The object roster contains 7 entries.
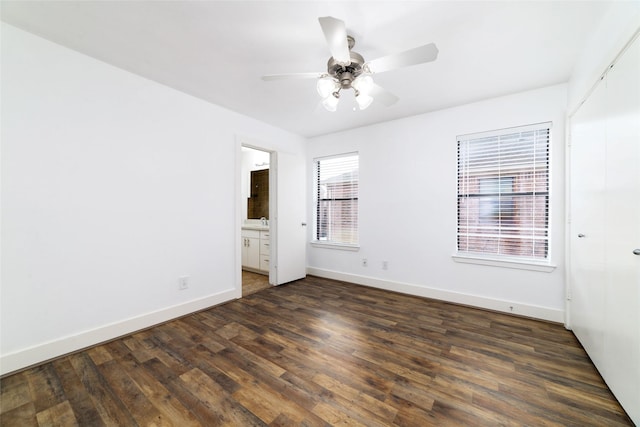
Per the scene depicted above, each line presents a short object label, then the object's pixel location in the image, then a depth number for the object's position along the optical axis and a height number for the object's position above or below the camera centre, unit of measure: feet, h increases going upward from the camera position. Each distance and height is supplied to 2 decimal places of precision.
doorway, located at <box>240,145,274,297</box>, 14.83 -0.37
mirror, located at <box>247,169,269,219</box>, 18.06 +1.28
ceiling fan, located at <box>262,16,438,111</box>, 4.86 +3.38
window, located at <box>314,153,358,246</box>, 13.73 +0.82
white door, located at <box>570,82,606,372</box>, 5.78 -0.15
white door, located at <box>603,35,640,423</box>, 4.38 -0.27
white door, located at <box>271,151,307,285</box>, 13.05 -0.32
